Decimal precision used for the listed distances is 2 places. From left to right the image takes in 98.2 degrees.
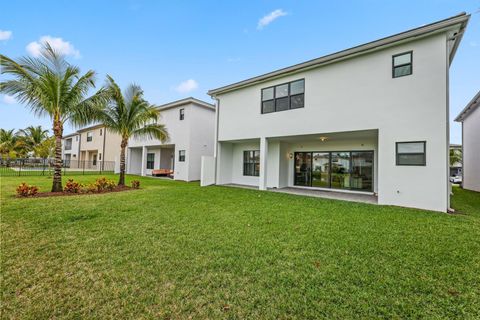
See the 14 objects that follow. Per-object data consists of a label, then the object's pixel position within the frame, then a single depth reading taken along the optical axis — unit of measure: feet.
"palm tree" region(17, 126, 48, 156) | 102.89
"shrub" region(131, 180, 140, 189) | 38.11
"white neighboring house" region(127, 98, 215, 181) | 54.03
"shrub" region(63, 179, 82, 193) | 30.25
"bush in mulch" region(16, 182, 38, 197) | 26.30
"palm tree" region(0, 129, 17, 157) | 93.08
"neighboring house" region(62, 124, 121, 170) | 85.87
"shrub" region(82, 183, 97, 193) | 31.73
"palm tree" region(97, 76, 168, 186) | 37.06
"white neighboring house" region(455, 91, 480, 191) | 45.29
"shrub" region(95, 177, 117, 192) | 32.89
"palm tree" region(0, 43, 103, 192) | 25.90
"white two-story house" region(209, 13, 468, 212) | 23.48
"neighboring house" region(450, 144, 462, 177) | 88.63
